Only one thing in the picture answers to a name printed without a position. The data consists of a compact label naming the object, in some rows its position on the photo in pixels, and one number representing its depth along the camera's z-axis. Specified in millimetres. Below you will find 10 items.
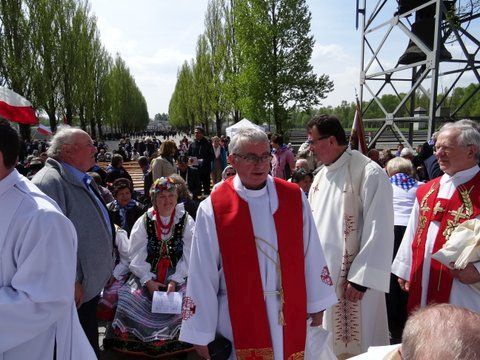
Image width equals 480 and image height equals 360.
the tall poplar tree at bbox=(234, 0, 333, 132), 19188
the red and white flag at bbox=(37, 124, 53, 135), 19188
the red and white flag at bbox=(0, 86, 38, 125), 7281
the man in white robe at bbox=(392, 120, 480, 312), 2527
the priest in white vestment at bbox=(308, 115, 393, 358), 2713
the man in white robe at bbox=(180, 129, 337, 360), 2137
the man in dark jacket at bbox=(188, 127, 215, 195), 9945
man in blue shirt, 2551
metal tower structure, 7242
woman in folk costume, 3666
